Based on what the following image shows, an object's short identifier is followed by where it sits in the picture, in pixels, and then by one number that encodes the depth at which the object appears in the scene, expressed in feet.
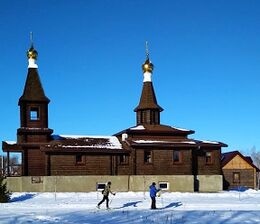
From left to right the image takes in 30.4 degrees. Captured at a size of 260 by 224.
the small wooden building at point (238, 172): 154.71
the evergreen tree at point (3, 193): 87.62
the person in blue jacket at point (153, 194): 79.75
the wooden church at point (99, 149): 120.67
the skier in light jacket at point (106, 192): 80.84
